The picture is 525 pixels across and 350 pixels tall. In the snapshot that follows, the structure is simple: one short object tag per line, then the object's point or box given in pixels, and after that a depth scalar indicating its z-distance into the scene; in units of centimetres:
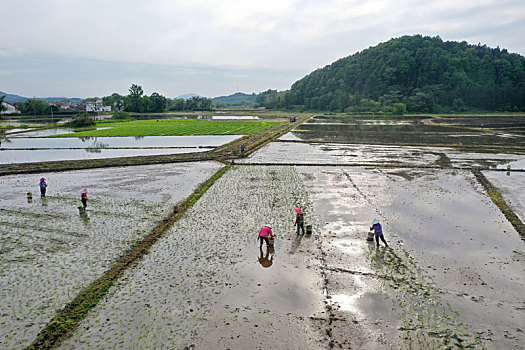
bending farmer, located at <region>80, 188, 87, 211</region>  1625
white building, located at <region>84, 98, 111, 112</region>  13950
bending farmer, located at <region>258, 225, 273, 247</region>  1177
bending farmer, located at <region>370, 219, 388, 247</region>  1217
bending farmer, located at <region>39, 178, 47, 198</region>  1842
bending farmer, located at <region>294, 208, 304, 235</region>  1344
